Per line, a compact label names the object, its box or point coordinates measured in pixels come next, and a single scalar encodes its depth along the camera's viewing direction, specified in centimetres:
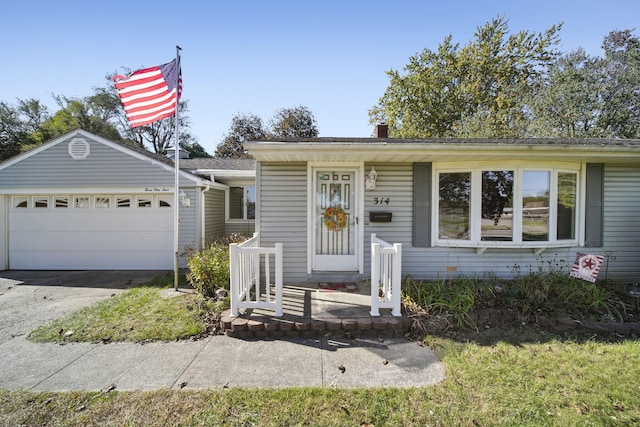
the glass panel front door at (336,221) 536
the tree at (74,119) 2302
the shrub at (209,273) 484
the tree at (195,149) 2805
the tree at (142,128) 2572
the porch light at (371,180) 518
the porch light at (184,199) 743
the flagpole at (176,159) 511
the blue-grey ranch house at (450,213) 504
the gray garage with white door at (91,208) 735
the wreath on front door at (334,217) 537
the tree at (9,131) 2074
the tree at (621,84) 1453
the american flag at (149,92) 500
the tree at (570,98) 1540
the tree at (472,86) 1648
